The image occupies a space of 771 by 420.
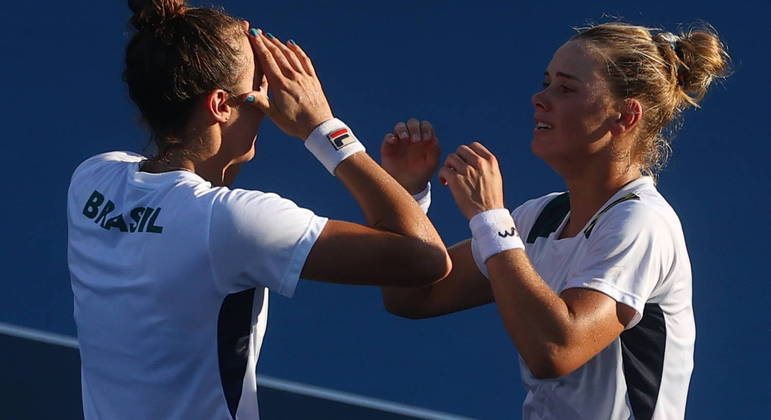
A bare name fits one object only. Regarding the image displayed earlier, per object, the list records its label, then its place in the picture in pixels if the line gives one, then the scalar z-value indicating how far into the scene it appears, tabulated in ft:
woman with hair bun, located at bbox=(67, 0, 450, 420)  38.44
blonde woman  38.87
